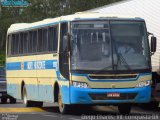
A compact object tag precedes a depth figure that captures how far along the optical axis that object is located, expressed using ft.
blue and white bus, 68.18
